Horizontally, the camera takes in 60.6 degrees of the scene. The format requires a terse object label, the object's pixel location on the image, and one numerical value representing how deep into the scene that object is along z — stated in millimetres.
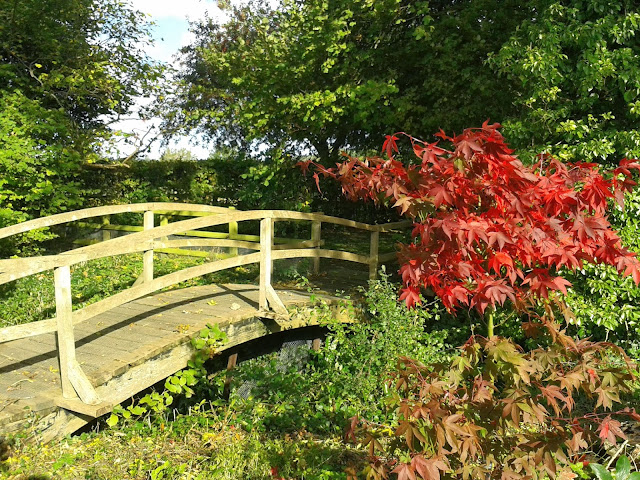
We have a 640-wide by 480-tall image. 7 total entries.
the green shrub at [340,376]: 5375
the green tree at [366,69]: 9305
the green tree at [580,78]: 6043
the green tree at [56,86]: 10000
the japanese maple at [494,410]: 2629
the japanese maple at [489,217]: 2797
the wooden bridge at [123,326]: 3982
